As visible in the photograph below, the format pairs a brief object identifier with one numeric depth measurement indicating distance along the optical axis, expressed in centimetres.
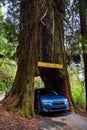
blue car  515
